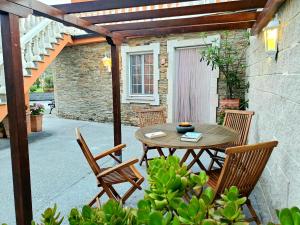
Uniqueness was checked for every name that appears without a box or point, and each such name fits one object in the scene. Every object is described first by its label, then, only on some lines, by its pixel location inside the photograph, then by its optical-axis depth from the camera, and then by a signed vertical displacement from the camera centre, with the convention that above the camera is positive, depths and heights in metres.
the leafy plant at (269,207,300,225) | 0.66 -0.37
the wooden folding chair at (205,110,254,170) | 3.41 -0.63
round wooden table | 2.55 -0.65
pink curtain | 6.50 -0.14
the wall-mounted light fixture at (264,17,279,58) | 2.33 +0.45
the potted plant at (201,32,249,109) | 5.69 +0.48
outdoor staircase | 5.48 +0.98
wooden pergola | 2.09 +0.78
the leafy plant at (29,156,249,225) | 0.71 -0.40
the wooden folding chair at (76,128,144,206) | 2.35 -0.98
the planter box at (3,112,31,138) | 6.44 -1.13
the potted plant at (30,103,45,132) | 7.04 -1.00
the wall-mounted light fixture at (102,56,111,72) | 7.07 +0.63
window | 7.21 +0.26
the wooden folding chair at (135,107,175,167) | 4.41 -0.62
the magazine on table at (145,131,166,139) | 2.90 -0.63
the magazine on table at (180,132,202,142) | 2.69 -0.62
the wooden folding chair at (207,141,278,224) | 1.79 -0.65
